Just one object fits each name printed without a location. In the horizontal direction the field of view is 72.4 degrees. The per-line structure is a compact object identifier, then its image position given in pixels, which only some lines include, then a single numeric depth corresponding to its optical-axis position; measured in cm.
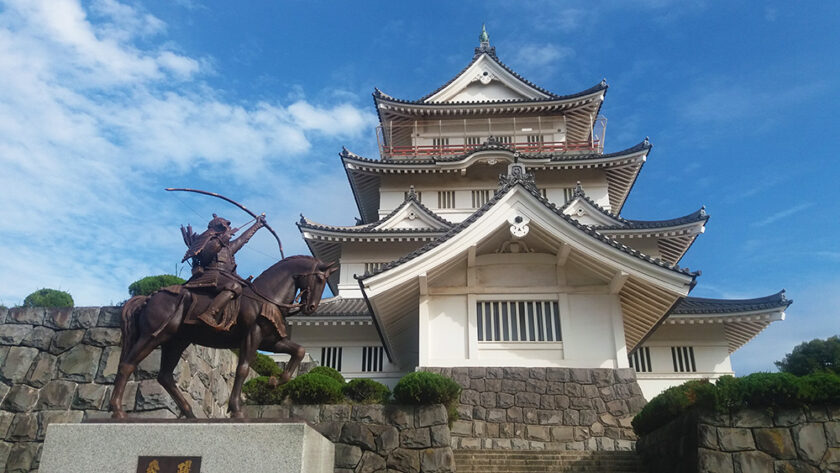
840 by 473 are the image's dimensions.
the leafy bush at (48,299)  1545
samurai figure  718
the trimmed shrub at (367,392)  1073
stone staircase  1070
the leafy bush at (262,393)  1087
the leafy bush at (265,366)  1312
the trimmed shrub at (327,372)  1270
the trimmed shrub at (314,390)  1067
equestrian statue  710
